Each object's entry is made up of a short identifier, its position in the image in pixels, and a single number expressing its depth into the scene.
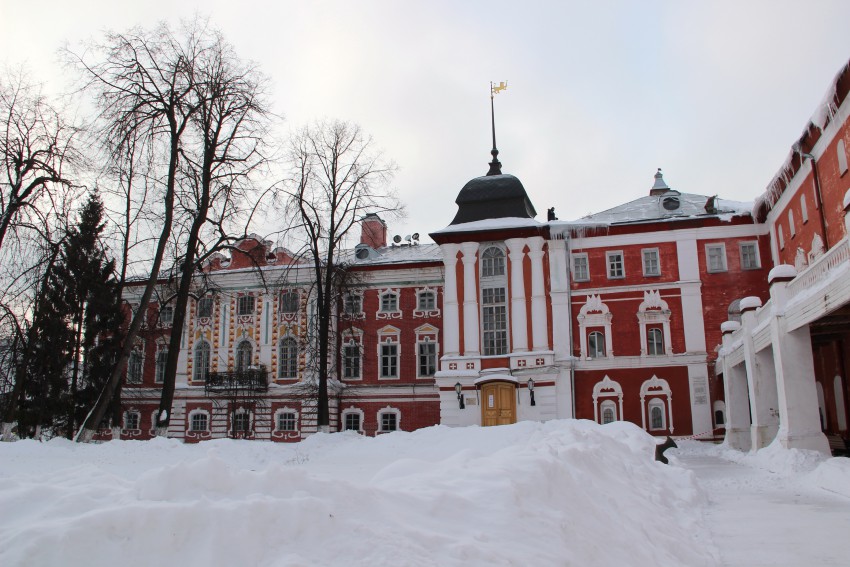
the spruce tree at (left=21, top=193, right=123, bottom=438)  29.27
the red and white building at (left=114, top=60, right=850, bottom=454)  32.03
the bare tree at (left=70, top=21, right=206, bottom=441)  20.44
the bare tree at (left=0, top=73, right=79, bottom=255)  20.89
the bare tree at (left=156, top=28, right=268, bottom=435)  21.83
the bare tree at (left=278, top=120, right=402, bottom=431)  28.62
